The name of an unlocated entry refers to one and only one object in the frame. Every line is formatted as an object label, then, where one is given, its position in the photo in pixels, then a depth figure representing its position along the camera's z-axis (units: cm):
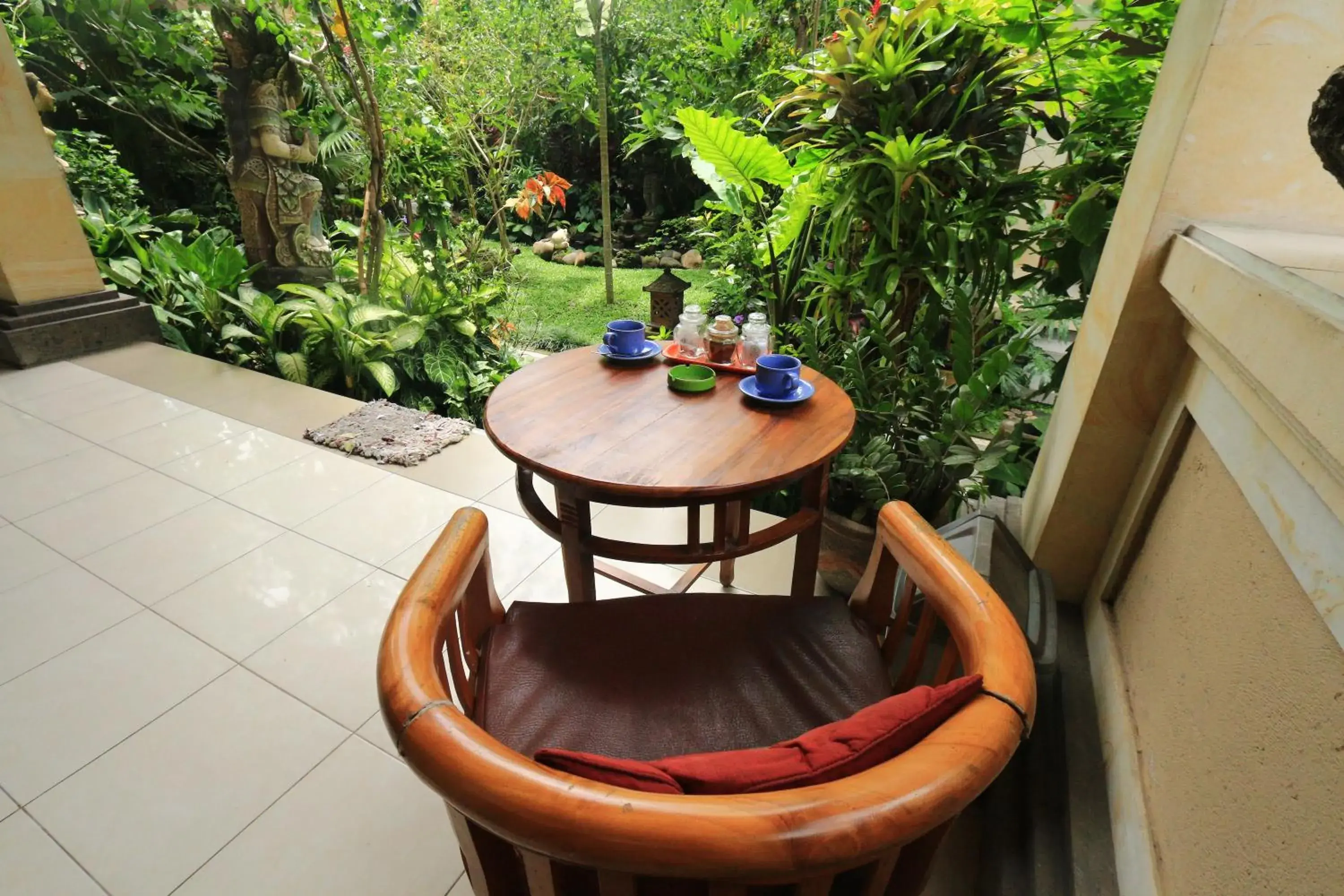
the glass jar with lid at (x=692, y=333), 163
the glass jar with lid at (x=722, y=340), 158
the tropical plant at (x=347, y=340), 314
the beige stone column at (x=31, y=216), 304
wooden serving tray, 157
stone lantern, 354
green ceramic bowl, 143
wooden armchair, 42
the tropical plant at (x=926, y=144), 165
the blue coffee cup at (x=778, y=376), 135
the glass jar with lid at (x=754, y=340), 157
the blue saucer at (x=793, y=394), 135
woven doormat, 252
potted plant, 151
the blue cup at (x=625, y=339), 160
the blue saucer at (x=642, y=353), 159
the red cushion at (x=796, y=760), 49
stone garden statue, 345
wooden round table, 110
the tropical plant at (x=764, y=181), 215
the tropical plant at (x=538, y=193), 442
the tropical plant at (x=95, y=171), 404
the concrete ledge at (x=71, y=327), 318
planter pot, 170
